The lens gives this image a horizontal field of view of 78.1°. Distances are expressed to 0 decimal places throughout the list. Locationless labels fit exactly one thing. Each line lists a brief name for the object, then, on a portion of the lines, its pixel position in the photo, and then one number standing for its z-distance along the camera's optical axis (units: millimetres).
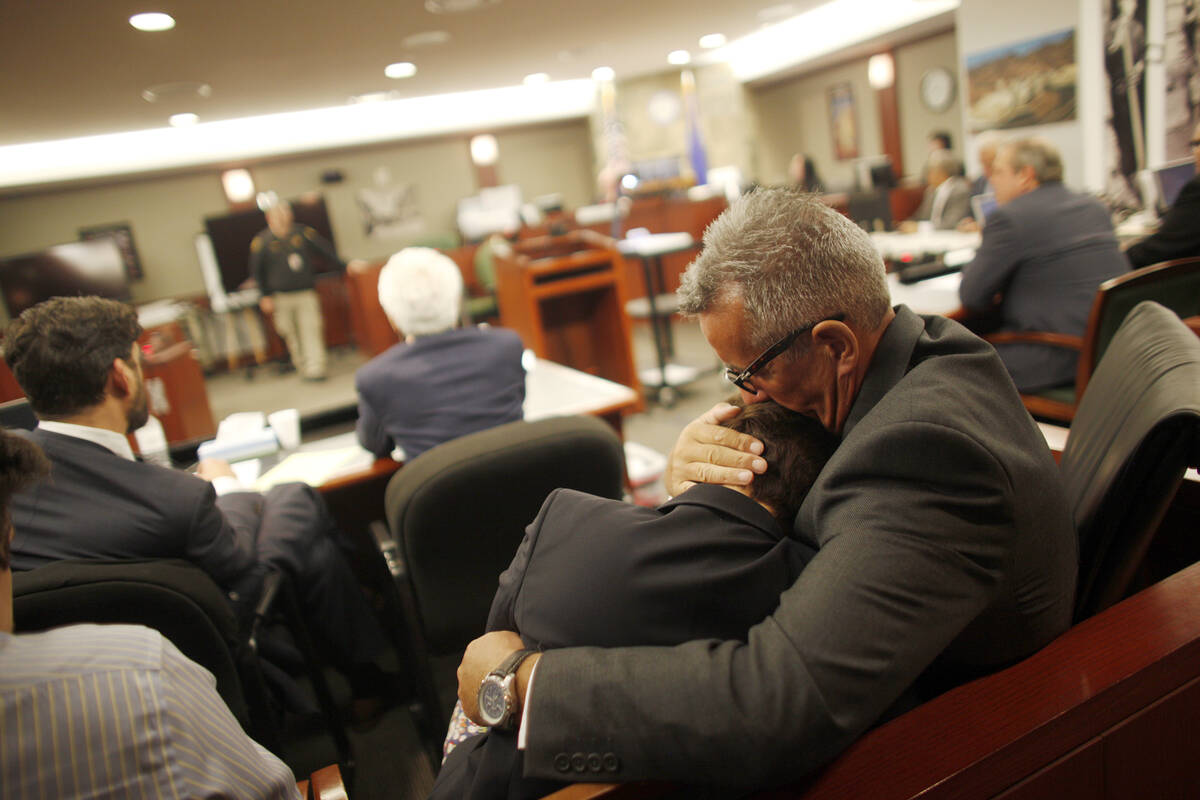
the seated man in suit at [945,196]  5602
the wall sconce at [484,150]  10469
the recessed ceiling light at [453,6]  4473
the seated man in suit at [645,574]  824
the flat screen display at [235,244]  9055
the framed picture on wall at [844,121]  10273
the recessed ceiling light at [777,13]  6688
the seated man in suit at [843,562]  722
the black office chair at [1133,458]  920
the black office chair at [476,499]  1530
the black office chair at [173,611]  1183
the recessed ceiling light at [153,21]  3818
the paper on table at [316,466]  2186
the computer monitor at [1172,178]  3801
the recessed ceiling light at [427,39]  5316
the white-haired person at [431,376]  2158
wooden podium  4395
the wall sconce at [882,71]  9352
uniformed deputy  7203
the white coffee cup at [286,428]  2453
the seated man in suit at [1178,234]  2877
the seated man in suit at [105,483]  1446
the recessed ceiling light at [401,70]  6393
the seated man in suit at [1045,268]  2627
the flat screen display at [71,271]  7090
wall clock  8711
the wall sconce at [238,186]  9320
